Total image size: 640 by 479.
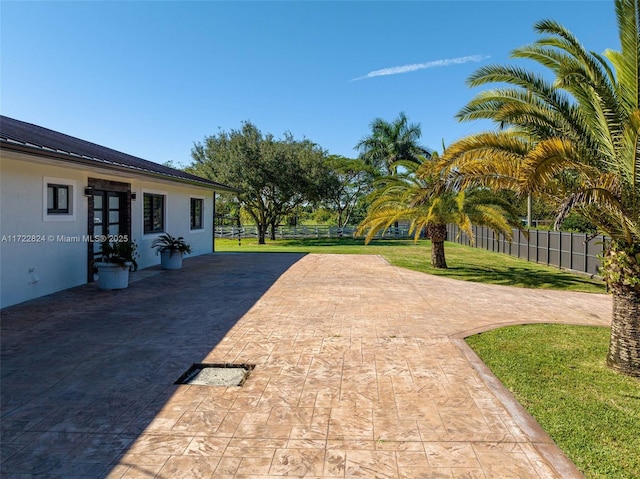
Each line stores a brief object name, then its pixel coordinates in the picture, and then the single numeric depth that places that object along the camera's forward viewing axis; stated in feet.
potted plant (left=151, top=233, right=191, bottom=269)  42.91
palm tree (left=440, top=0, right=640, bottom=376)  15.14
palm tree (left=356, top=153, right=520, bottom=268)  41.21
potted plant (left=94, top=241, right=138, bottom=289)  30.78
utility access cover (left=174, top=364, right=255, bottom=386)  14.40
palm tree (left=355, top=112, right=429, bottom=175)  116.78
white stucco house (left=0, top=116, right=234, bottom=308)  25.02
